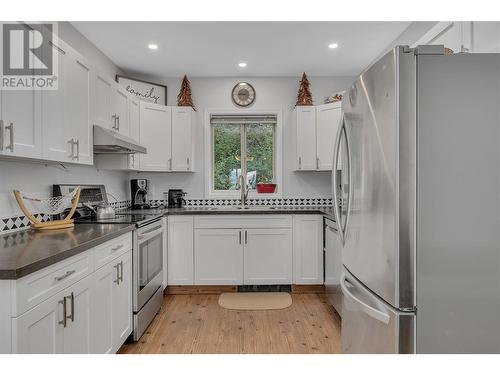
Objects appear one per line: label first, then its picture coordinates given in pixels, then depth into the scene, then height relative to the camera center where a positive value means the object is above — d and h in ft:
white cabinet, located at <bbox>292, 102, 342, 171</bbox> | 11.69 +1.94
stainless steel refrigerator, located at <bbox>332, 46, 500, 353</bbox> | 4.23 -0.19
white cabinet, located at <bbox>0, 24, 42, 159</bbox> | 4.89 +1.06
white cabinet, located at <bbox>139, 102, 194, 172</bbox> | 11.50 +1.83
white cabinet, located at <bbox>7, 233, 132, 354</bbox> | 3.84 -1.86
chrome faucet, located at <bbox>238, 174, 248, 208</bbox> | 12.55 -0.19
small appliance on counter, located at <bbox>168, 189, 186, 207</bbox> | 12.48 -0.47
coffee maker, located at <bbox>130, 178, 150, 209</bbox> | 11.96 -0.25
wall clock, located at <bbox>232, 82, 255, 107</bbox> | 12.85 +3.79
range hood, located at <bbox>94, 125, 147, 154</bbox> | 7.75 +1.11
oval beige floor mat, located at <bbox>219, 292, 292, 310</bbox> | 9.78 -3.80
